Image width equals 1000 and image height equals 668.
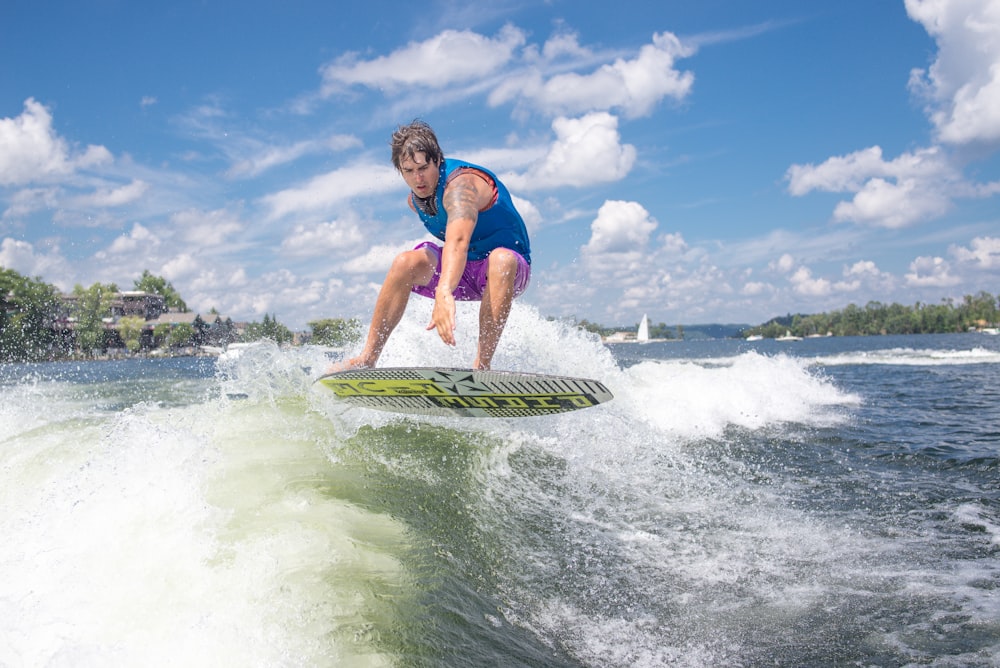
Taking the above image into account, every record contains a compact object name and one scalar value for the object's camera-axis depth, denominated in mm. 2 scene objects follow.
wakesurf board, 4641
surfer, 4402
